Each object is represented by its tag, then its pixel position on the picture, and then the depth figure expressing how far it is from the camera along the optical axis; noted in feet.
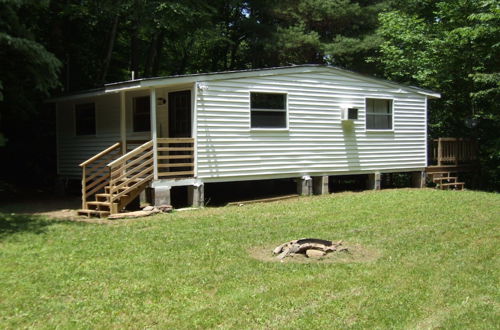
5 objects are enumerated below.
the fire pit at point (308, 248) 22.57
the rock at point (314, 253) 22.39
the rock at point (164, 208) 36.96
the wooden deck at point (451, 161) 57.06
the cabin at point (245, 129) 39.27
